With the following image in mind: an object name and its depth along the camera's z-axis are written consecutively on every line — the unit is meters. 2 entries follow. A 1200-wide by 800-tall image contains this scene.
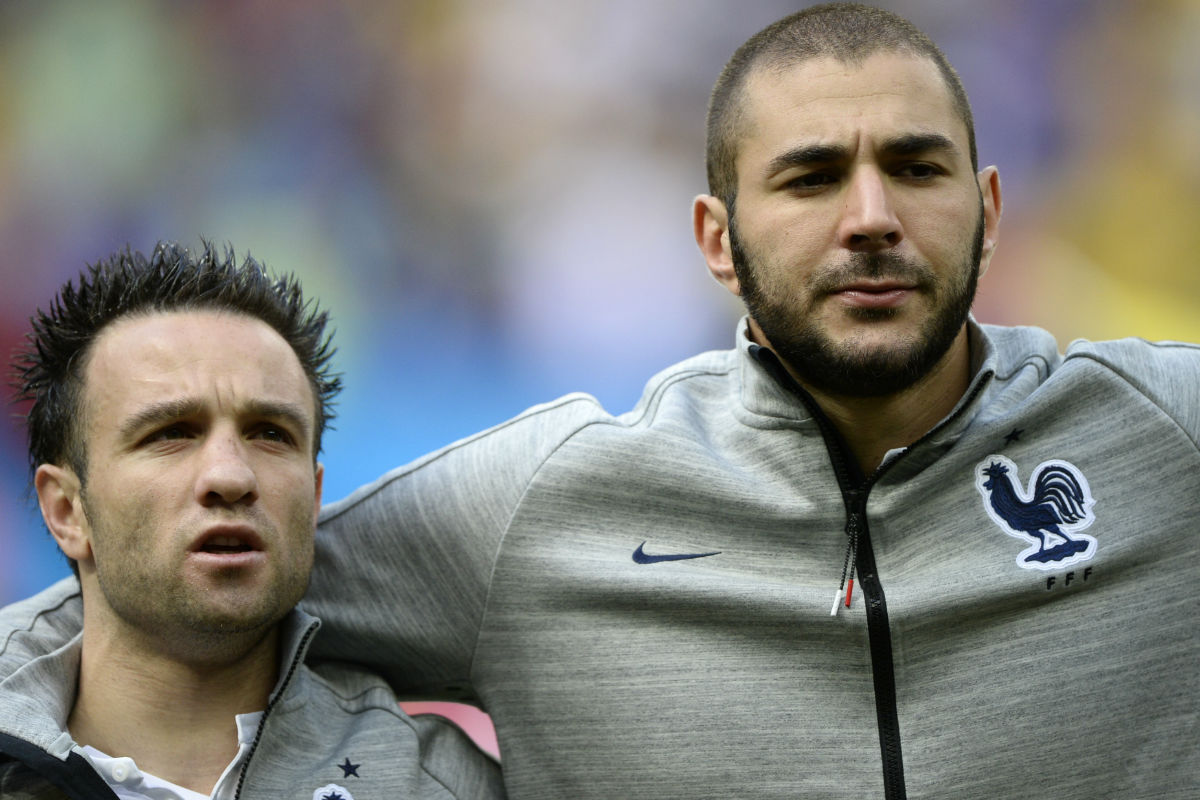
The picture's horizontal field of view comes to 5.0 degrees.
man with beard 7.82
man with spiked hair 7.81
